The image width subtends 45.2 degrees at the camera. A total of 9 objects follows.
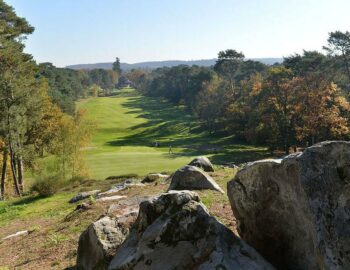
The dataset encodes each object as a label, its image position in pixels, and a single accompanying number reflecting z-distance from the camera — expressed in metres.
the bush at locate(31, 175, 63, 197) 31.67
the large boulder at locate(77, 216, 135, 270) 10.27
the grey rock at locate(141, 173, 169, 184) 26.79
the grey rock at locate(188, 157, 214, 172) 27.07
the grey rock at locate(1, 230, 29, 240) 20.05
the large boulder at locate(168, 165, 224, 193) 18.77
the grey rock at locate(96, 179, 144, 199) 23.91
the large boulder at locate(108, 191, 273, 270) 7.96
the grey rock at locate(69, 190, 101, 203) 26.93
